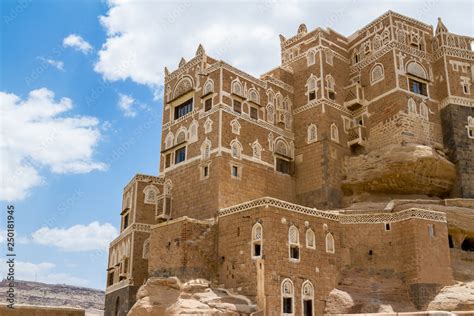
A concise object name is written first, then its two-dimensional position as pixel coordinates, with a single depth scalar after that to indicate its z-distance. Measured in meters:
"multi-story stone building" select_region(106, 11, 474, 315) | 29.05
